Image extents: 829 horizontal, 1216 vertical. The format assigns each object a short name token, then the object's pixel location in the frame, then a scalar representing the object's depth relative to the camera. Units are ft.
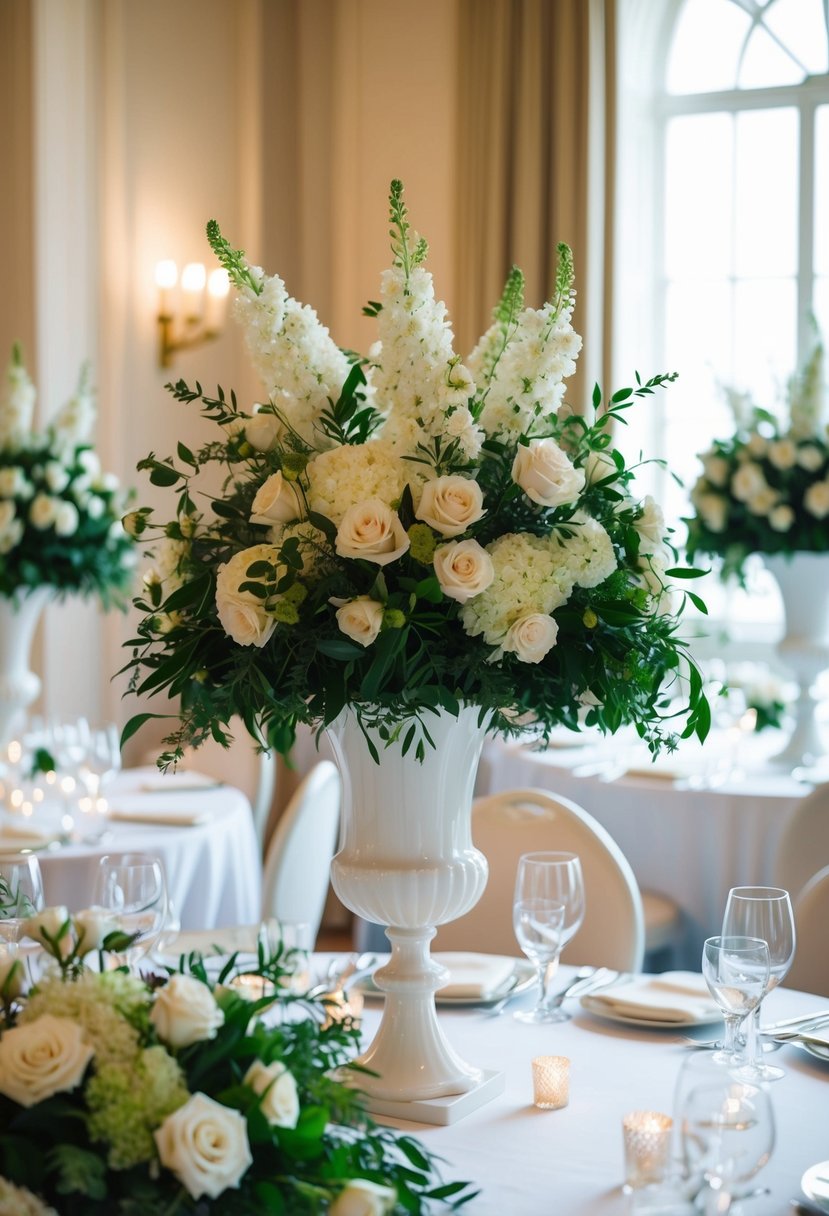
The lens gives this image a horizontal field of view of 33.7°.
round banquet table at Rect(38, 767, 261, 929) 10.38
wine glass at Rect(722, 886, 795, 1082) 5.40
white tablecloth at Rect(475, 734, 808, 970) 12.26
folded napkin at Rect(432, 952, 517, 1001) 6.63
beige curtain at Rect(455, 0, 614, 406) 17.97
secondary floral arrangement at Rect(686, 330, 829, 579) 13.44
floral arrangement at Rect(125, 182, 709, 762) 4.89
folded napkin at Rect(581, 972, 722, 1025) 6.32
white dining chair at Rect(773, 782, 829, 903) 10.36
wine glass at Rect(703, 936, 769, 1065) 5.34
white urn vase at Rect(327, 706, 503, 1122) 5.35
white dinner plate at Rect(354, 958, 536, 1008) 6.59
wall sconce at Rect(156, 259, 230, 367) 18.04
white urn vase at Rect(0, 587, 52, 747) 12.82
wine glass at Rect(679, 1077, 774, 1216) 3.56
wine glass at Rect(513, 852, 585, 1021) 6.19
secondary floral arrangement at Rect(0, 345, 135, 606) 12.94
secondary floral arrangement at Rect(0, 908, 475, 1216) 3.38
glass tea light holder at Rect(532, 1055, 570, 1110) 5.37
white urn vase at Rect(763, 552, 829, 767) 13.64
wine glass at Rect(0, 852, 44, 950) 5.04
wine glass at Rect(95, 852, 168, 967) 5.82
